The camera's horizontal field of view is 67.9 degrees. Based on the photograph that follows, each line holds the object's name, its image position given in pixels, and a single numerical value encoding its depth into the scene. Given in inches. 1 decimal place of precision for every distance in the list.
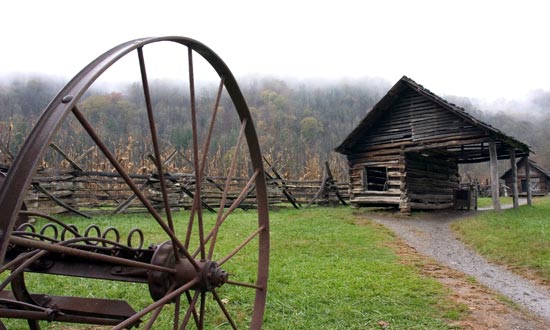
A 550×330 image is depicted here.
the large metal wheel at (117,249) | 53.8
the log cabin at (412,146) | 558.3
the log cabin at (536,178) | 1486.0
